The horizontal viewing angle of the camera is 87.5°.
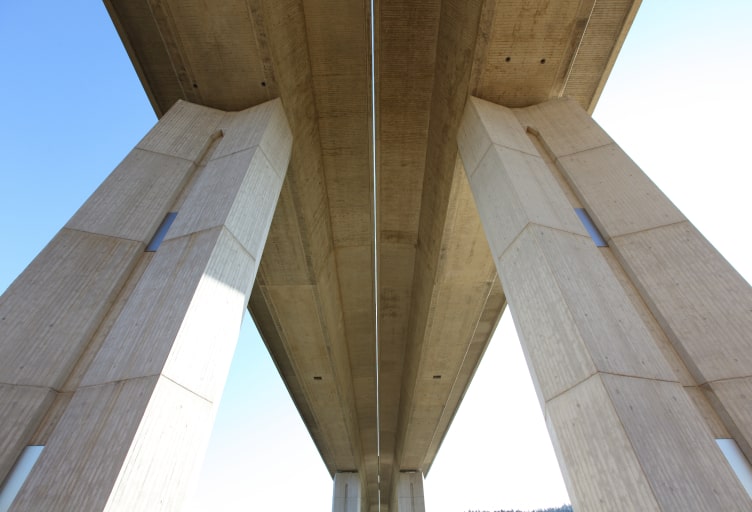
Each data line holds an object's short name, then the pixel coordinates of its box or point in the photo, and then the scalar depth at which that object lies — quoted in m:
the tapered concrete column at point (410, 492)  17.78
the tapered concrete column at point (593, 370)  2.45
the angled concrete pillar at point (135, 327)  2.66
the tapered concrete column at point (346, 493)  18.42
